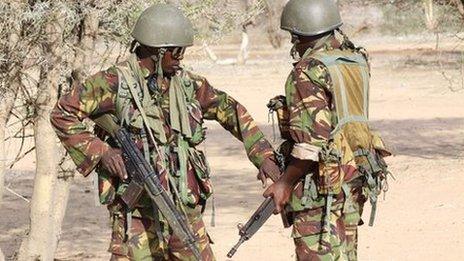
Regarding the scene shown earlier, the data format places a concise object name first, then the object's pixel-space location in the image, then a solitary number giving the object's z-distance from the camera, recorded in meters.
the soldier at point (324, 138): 11.34
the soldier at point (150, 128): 11.77
